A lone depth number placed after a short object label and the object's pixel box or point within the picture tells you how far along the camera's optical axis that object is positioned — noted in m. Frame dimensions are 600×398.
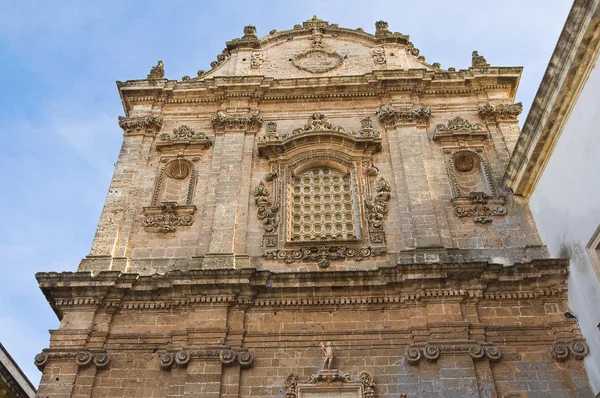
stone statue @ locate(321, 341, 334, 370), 10.14
